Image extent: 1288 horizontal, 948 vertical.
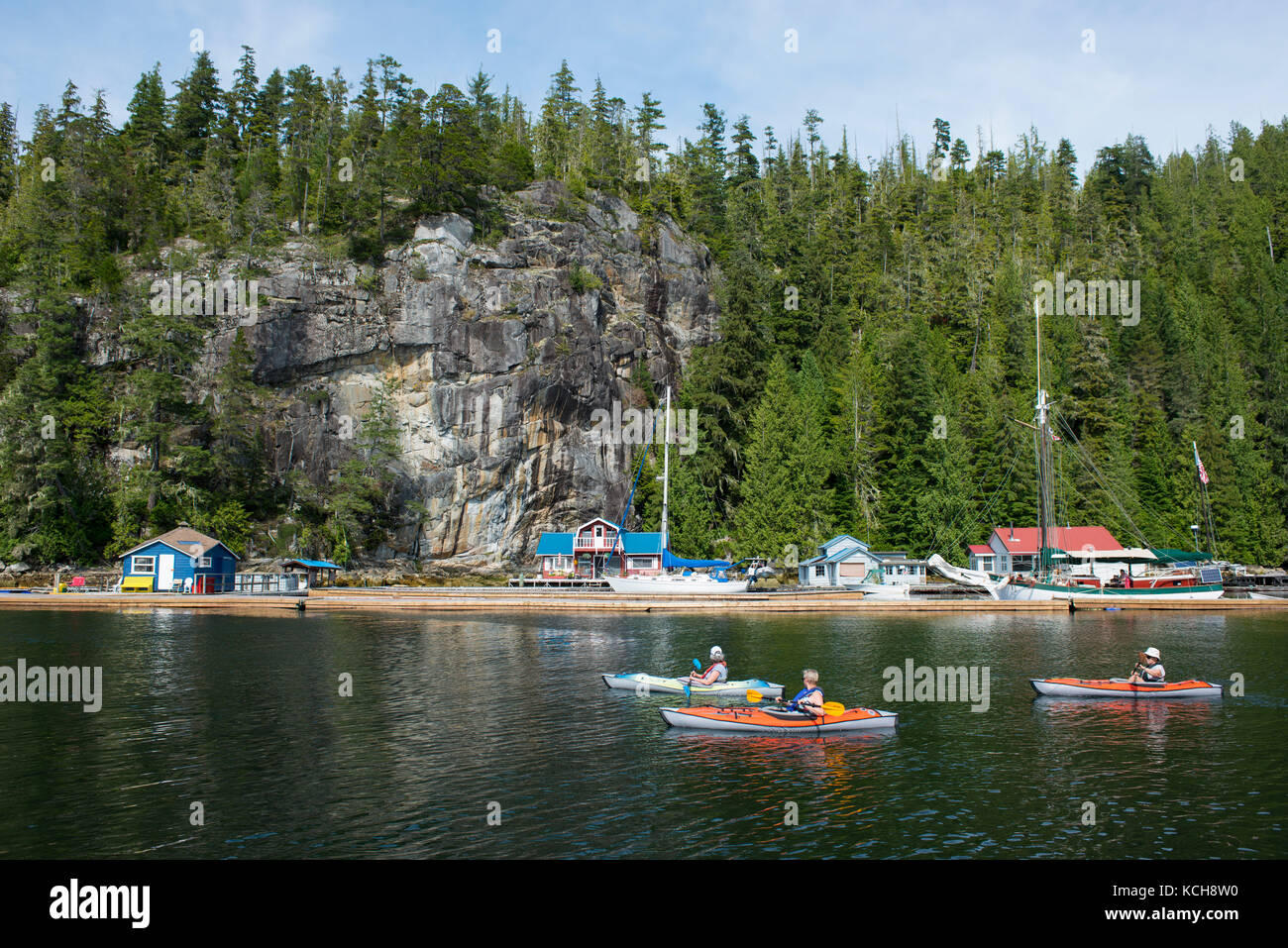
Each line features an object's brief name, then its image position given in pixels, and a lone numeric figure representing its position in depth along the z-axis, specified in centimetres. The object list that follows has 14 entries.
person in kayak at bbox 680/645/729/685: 2772
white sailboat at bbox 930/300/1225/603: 6216
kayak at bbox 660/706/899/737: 2352
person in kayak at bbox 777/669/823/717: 2346
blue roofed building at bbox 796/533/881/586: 7119
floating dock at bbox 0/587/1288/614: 6066
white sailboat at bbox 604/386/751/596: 6588
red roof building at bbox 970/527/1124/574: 7319
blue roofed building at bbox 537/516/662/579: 7469
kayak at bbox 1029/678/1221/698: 2827
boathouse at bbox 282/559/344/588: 6881
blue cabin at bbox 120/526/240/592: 6619
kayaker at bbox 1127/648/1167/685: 2825
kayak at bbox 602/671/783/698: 2730
